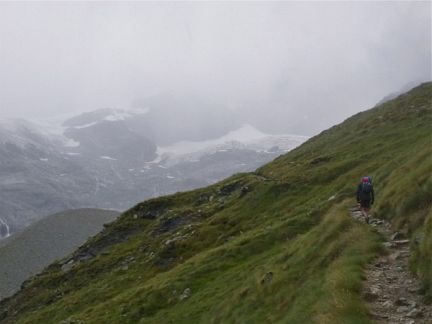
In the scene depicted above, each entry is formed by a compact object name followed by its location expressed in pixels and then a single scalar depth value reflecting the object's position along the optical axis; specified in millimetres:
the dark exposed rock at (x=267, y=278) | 31144
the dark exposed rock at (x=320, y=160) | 85250
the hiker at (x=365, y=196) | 34500
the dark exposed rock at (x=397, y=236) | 28291
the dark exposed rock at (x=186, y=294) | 43119
